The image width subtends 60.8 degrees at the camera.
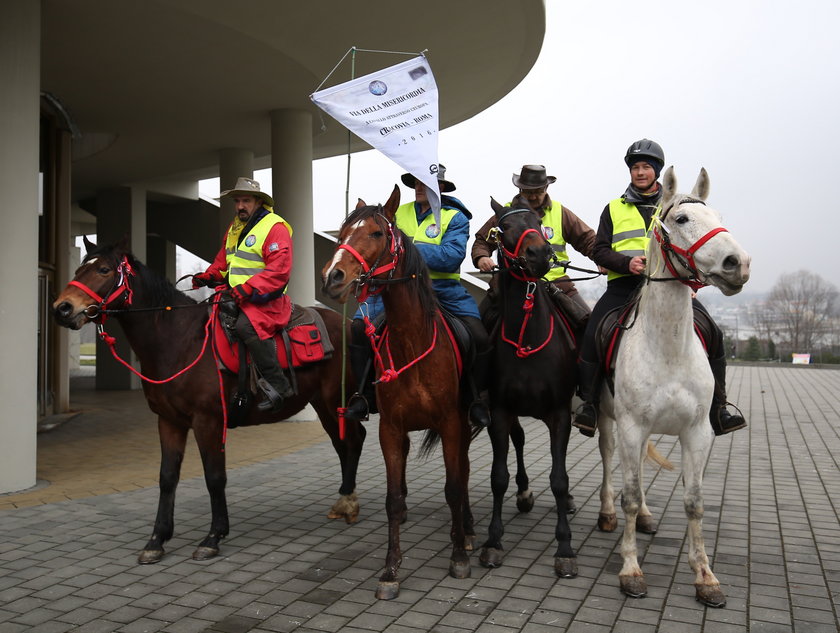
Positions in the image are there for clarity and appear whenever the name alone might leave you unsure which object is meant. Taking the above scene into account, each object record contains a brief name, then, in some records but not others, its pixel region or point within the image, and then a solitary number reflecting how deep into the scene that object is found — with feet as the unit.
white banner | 15.65
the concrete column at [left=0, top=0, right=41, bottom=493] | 22.44
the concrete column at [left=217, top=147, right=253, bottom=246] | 48.44
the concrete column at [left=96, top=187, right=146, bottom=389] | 59.21
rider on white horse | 16.17
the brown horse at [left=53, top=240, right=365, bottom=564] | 16.76
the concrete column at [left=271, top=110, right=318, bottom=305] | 38.83
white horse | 13.61
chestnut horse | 14.07
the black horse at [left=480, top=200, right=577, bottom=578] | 15.89
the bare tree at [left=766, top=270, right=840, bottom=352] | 138.51
